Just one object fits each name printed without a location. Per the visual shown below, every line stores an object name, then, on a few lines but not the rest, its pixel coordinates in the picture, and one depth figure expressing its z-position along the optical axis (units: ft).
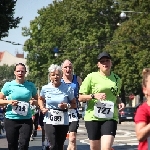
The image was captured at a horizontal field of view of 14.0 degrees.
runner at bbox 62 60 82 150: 36.09
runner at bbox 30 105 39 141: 69.64
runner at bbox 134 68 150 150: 15.48
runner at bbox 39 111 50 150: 48.40
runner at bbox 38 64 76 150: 31.14
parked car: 149.79
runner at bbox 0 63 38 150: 31.24
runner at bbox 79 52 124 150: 29.43
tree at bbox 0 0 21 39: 96.43
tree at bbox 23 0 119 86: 193.88
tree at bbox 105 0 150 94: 148.36
